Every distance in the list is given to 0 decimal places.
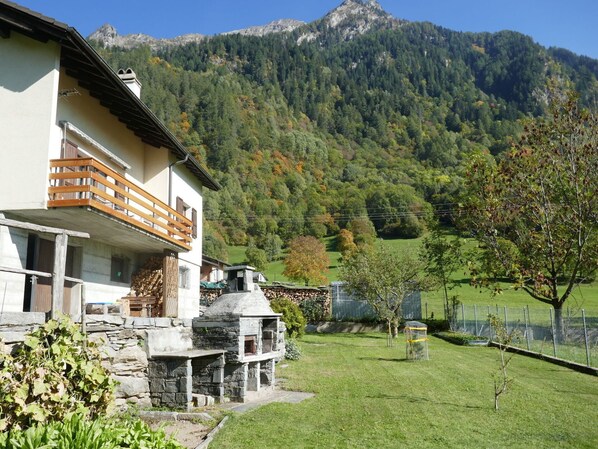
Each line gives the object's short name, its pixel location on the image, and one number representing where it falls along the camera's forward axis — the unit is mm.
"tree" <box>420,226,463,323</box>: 31984
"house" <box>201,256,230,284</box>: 38781
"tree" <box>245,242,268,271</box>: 52156
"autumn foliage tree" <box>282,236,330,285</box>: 47297
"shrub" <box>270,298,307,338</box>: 22042
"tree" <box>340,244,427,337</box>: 27125
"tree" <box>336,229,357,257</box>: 64794
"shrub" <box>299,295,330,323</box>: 33688
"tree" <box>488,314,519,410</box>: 10903
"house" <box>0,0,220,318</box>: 11727
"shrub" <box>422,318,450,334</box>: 31766
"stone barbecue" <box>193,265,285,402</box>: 10992
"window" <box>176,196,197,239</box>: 20078
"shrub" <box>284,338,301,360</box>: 17141
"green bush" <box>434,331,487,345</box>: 24281
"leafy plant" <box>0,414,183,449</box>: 4656
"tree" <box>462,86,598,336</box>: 20750
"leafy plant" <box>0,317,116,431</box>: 5672
